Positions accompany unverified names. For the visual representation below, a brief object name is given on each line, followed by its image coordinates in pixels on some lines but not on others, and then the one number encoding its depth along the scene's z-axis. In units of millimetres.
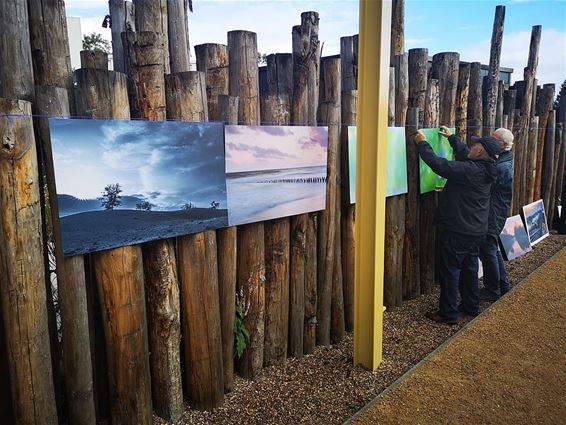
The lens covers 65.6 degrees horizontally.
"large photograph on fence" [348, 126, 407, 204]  4562
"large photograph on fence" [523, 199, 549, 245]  7783
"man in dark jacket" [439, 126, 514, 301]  5391
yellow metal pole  3252
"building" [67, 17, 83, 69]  18711
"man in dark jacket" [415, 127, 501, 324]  4621
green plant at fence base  3422
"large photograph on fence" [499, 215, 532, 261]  6881
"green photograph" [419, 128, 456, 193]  5102
